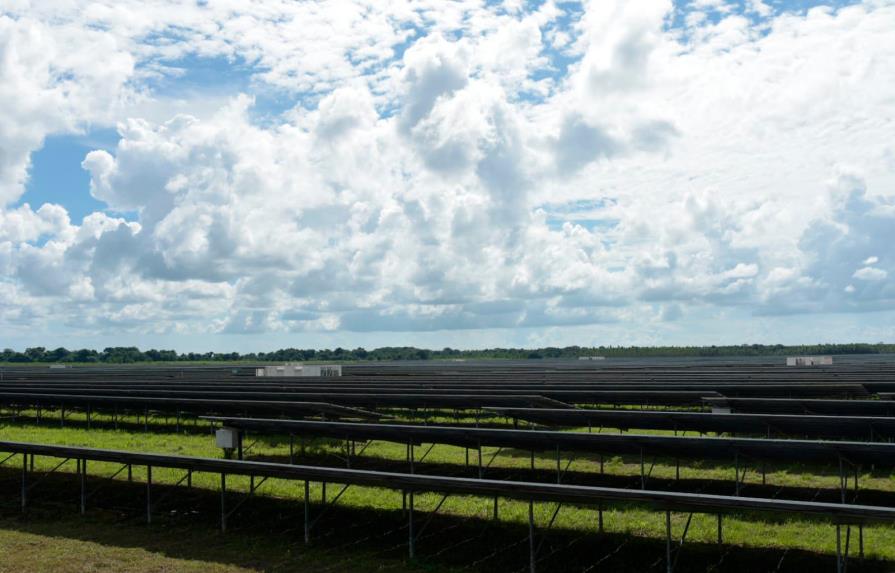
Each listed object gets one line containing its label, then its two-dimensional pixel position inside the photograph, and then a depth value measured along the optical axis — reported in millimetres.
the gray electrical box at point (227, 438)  21625
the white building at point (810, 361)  78562
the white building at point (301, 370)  68312
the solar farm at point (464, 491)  14148
